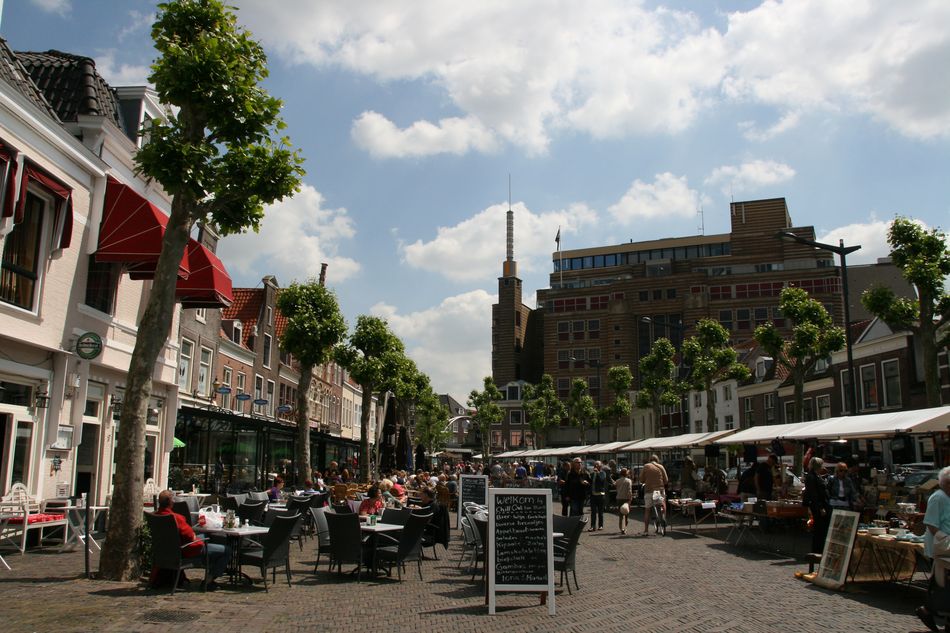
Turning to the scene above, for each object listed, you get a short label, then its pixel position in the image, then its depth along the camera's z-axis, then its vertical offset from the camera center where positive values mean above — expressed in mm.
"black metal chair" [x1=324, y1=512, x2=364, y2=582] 11539 -1350
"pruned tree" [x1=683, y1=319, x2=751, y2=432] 36719 +4957
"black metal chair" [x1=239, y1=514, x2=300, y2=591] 10484 -1352
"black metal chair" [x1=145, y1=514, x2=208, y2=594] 9617 -1224
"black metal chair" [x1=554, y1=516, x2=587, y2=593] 10523 -1320
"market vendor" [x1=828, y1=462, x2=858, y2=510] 14562 -671
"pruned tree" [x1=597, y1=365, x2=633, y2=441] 58062 +5215
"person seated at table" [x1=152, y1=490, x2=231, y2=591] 9820 -1289
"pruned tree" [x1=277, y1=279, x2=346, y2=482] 25812 +4328
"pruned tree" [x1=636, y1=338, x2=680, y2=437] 45844 +4877
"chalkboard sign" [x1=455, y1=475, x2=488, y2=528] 19764 -964
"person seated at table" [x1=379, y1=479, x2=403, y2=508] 16641 -997
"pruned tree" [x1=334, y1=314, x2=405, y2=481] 32312 +4089
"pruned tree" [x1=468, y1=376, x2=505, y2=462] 79250 +4717
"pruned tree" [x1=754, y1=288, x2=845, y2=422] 26109 +4281
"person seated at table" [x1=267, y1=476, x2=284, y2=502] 18328 -995
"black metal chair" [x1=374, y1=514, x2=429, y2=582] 11750 -1492
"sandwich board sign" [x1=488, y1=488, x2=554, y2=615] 9266 -1077
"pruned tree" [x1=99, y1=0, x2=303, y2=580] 10969 +4655
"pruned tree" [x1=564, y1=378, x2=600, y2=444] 65000 +4118
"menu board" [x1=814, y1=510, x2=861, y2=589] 10891 -1369
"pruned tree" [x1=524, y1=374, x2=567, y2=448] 73312 +4358
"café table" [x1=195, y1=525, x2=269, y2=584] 10519 -1270
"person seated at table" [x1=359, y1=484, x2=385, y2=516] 14641 -1022
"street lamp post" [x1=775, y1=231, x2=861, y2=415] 21453 +5262
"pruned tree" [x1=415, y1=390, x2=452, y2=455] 68438 +3357
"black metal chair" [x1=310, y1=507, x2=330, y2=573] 13047 -1302
